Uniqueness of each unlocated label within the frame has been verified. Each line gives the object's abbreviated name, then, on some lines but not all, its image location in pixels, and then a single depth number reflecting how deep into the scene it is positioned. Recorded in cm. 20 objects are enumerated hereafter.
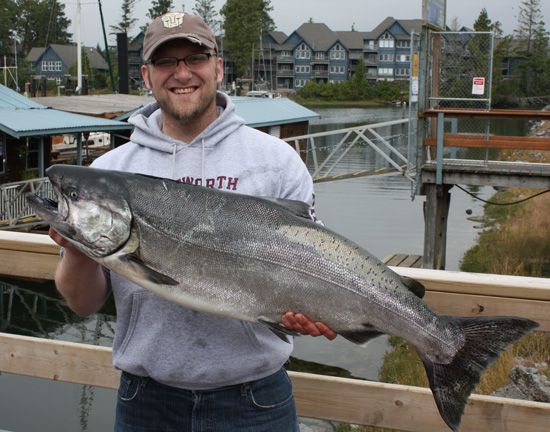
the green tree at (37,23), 11031
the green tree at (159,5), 10681
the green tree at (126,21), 10131
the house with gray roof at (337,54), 11644
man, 259
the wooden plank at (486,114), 1196
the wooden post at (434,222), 1420
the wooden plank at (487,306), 291
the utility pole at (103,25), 4425
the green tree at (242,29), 10450
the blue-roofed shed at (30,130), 2106
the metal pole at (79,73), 4138
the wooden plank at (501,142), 1269
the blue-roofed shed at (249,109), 2675
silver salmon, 241
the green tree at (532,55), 8344
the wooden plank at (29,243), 350
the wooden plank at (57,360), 339
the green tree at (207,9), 10738
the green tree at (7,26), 10462
